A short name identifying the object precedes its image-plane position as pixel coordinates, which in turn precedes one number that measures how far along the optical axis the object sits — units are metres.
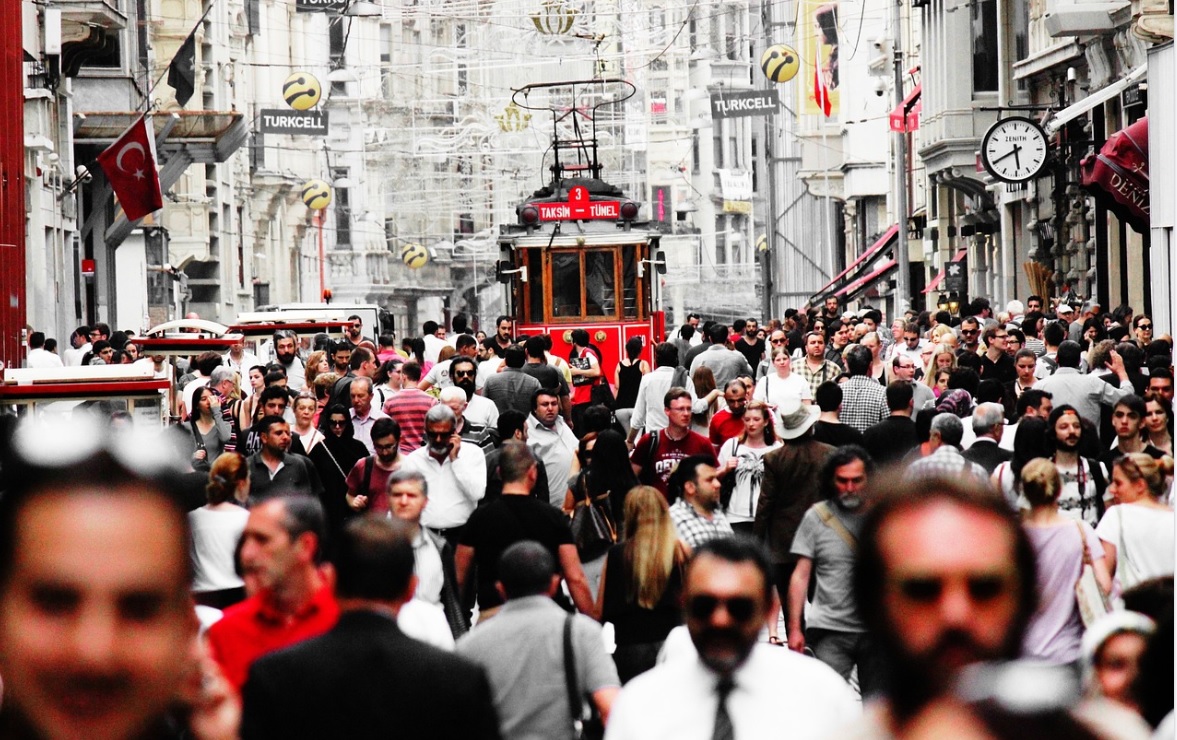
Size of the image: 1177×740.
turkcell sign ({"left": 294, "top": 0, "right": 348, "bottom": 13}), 36.44
